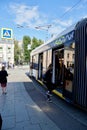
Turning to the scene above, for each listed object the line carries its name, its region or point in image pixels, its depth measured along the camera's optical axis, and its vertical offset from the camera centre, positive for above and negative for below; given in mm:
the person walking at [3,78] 5105 -891
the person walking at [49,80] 4137 -810
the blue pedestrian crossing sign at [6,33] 8313 +2653
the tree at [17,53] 34101 +3426
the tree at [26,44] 29709 +6001
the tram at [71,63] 2980 -44
